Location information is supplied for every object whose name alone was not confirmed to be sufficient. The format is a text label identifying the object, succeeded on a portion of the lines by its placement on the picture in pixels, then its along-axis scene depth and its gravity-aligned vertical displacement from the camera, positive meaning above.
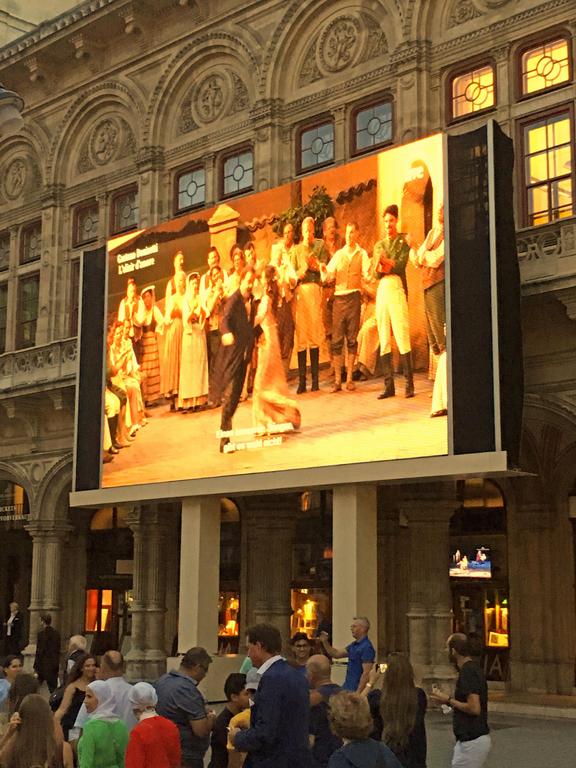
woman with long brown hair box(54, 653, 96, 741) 8.90 -0.87
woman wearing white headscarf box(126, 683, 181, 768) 6.97 -0.97
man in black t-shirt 9.12 -1.11
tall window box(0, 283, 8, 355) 28.38 +6.68
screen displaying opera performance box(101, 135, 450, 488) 17.23 +4.18
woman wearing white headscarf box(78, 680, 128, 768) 7.18 -1.03
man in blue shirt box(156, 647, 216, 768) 7.82 -0.91
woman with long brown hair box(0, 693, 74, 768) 6.50 -0.91
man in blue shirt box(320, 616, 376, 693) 12.95 -0.86
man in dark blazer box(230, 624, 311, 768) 6.88 -0.86
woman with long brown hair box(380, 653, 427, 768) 7.96 -0.93
